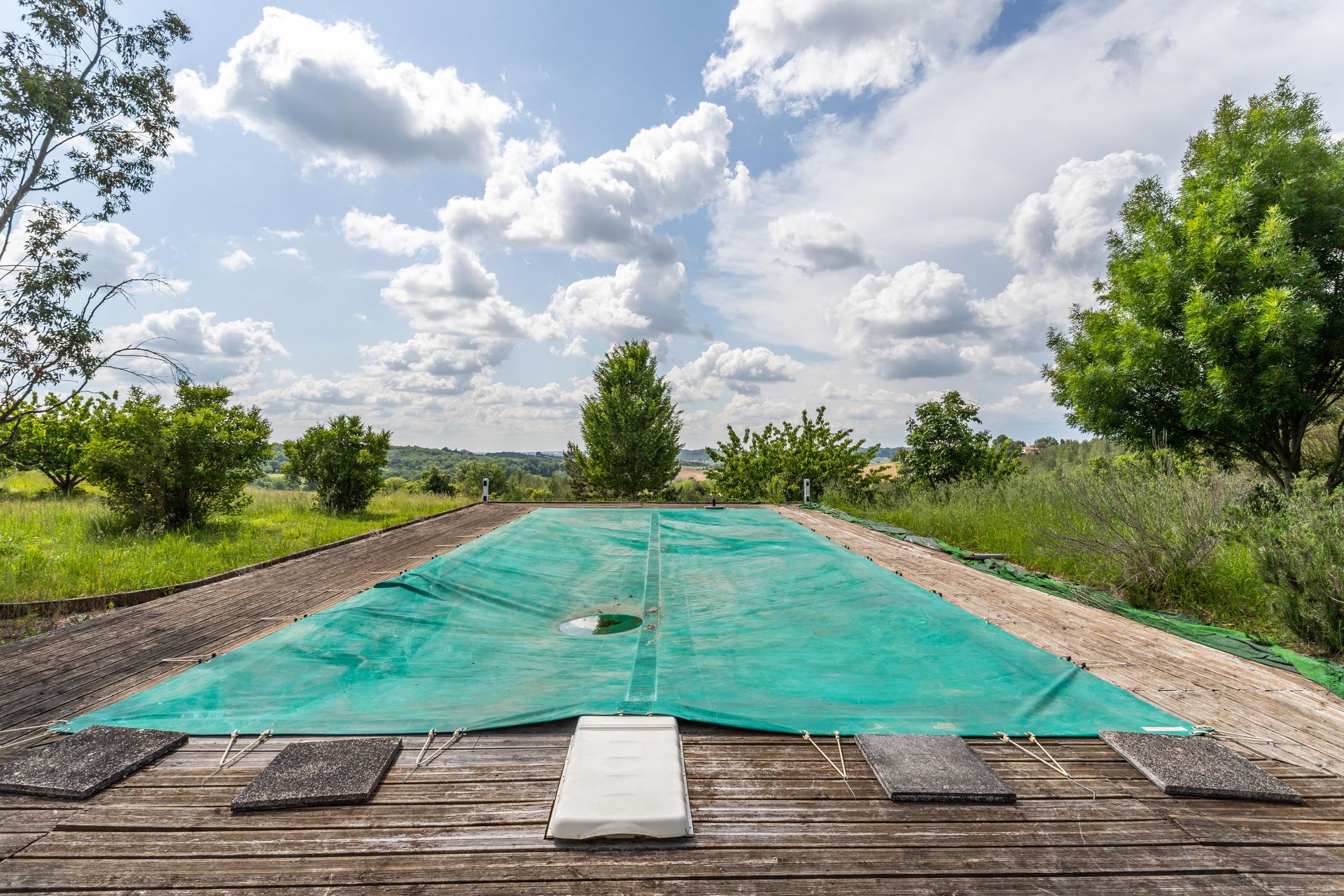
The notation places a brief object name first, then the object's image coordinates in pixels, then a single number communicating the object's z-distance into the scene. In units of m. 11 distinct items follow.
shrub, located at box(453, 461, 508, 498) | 34.06
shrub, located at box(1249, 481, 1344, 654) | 2.78
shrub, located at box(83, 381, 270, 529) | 5.95
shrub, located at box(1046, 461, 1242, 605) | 3.83
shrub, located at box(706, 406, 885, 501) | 11.14
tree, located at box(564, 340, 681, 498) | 15.70
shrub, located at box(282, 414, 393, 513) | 8.77
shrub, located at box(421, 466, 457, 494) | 29.45
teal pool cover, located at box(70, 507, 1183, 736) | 1.97
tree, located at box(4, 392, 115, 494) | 8.64
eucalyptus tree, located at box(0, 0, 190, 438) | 4.86
